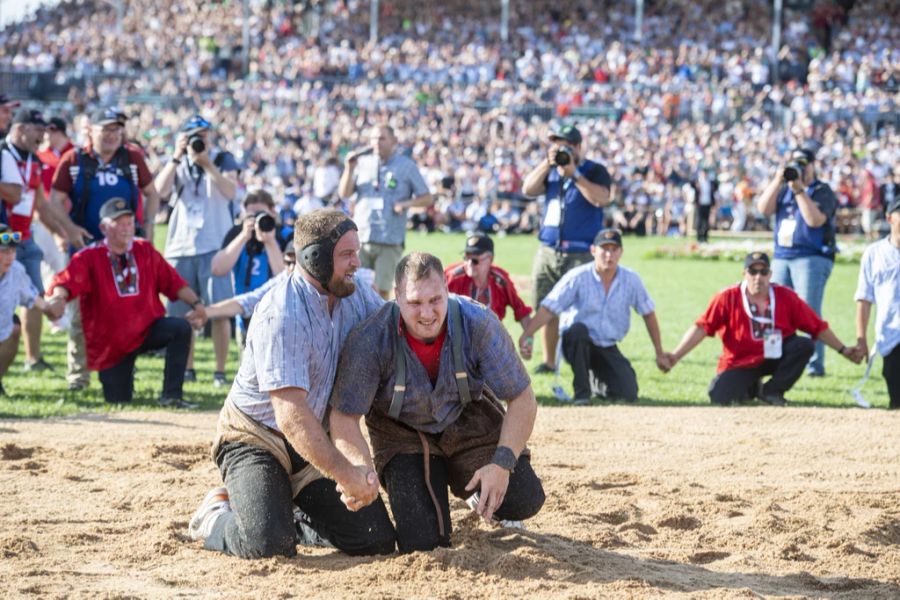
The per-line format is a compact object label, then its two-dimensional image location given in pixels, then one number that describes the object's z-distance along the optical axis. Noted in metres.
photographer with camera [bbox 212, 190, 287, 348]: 10.71
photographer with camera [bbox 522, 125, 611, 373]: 12.16
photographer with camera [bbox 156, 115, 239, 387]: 12.02
